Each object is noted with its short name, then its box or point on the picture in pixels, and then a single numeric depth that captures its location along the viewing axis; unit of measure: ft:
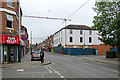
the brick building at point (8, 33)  50.57
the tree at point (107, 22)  67.63
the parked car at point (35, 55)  66.33
